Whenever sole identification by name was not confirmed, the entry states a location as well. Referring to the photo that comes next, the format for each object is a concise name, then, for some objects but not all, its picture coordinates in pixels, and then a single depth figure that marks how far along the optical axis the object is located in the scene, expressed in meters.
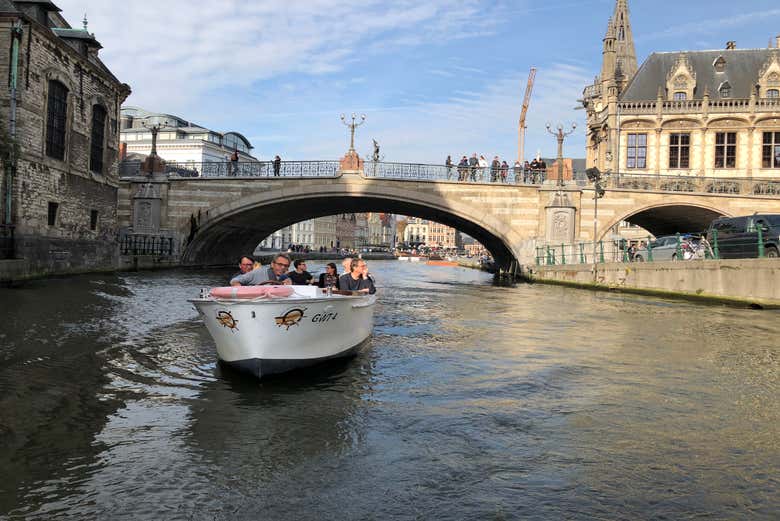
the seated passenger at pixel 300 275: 10.99
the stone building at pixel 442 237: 169.62
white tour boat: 7.61
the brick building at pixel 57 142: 22.34
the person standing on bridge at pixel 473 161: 37.58
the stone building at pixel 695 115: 41.62
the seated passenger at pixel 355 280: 10.77
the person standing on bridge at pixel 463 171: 34.20
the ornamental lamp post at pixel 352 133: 35.88
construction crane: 111.94
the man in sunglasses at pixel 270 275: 9.02
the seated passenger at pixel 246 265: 10.13
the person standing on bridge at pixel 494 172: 34.37
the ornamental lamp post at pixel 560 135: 31.09
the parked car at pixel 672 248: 23.28
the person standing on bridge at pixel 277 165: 35.94
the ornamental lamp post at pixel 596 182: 30.38
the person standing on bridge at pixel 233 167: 36.49
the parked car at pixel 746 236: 19.58
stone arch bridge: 33.84
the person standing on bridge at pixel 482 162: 39.06
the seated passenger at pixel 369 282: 10.95
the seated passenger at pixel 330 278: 11.42
